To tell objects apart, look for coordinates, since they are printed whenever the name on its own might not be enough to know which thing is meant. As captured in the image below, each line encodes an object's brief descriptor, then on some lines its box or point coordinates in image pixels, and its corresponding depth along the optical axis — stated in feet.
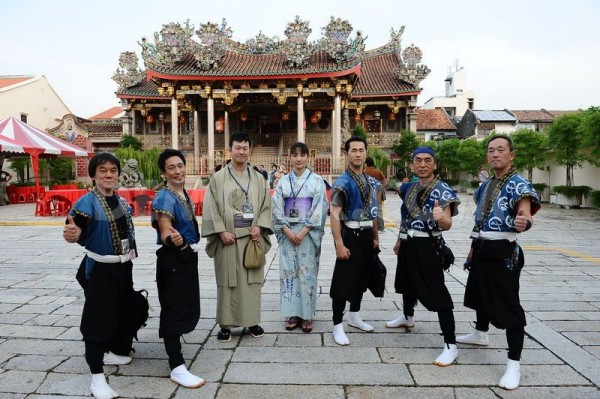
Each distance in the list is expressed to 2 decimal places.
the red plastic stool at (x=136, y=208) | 41.67
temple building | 61.72
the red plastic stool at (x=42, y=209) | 42.60
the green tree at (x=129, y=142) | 80.79
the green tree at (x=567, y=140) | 45.37
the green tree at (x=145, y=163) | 61.36
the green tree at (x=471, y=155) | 69.62
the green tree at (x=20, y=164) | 77.10
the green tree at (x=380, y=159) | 69.77
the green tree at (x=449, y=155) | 75.41
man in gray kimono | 11.72
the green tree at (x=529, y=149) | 54.19
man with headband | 10.41
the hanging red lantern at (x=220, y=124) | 80.09
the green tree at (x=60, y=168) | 81.46
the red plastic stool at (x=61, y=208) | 43.21
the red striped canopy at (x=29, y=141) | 49.88
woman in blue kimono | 12.53
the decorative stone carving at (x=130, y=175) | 43.68
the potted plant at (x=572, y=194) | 49.93
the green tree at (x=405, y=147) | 78.54
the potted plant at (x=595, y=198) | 43.79
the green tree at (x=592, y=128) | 37.60
